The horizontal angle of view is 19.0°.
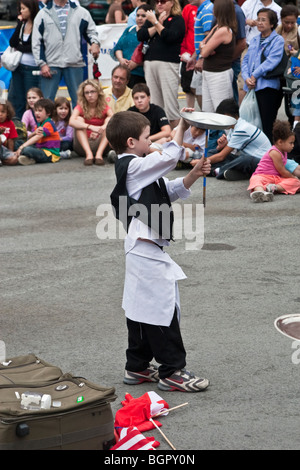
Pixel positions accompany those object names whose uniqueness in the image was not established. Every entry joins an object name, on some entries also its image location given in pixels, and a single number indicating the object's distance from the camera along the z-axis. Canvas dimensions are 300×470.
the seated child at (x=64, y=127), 12.30
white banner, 16.20
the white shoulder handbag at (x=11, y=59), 13.23
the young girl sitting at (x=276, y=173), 9.79
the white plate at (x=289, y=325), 6.02
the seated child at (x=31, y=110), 12.25
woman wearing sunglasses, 11.85
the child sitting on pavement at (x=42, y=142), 11.96
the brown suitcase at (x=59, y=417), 4.08
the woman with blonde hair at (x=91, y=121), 11.87
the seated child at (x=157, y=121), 11.15
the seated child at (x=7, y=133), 11.92
